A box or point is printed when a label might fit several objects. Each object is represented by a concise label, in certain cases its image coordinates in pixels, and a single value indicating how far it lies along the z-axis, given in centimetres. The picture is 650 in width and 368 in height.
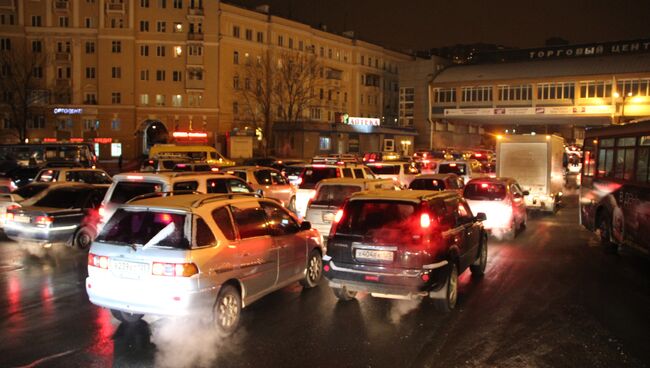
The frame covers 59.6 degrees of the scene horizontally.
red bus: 1127
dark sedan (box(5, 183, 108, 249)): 1198
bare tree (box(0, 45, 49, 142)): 5697
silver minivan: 636
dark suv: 745
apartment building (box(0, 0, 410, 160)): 6241
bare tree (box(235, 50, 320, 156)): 6481
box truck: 2172
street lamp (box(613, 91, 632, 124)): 6073
